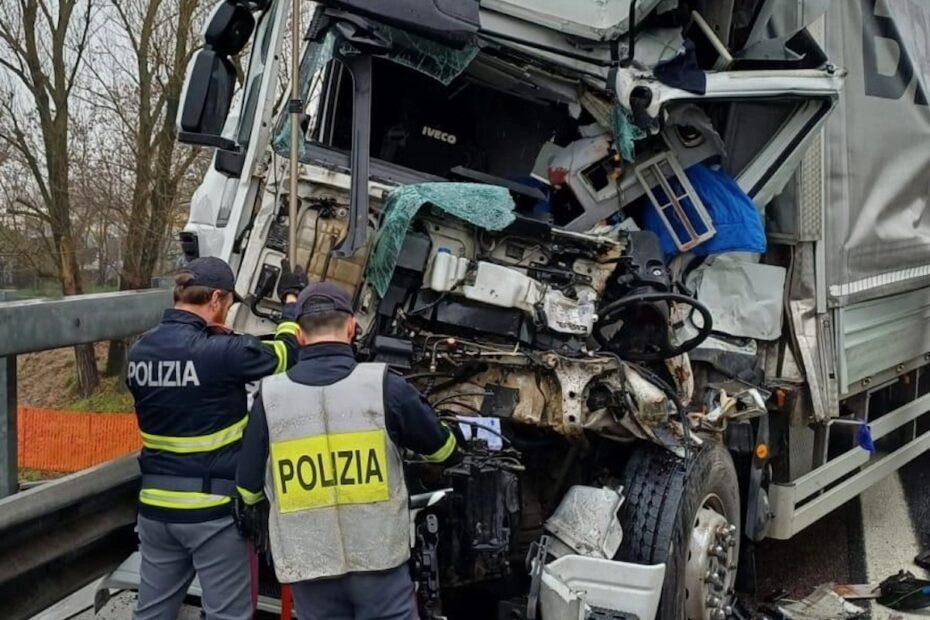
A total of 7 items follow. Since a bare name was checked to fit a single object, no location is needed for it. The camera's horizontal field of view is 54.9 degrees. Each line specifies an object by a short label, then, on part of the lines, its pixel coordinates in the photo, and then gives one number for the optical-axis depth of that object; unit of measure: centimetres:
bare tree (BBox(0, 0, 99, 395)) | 1345
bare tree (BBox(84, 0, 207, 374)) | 1327
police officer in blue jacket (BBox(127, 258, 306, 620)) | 286
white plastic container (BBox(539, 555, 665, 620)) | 290
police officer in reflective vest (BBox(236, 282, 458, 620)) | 246
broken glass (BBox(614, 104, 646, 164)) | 344
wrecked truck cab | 301
